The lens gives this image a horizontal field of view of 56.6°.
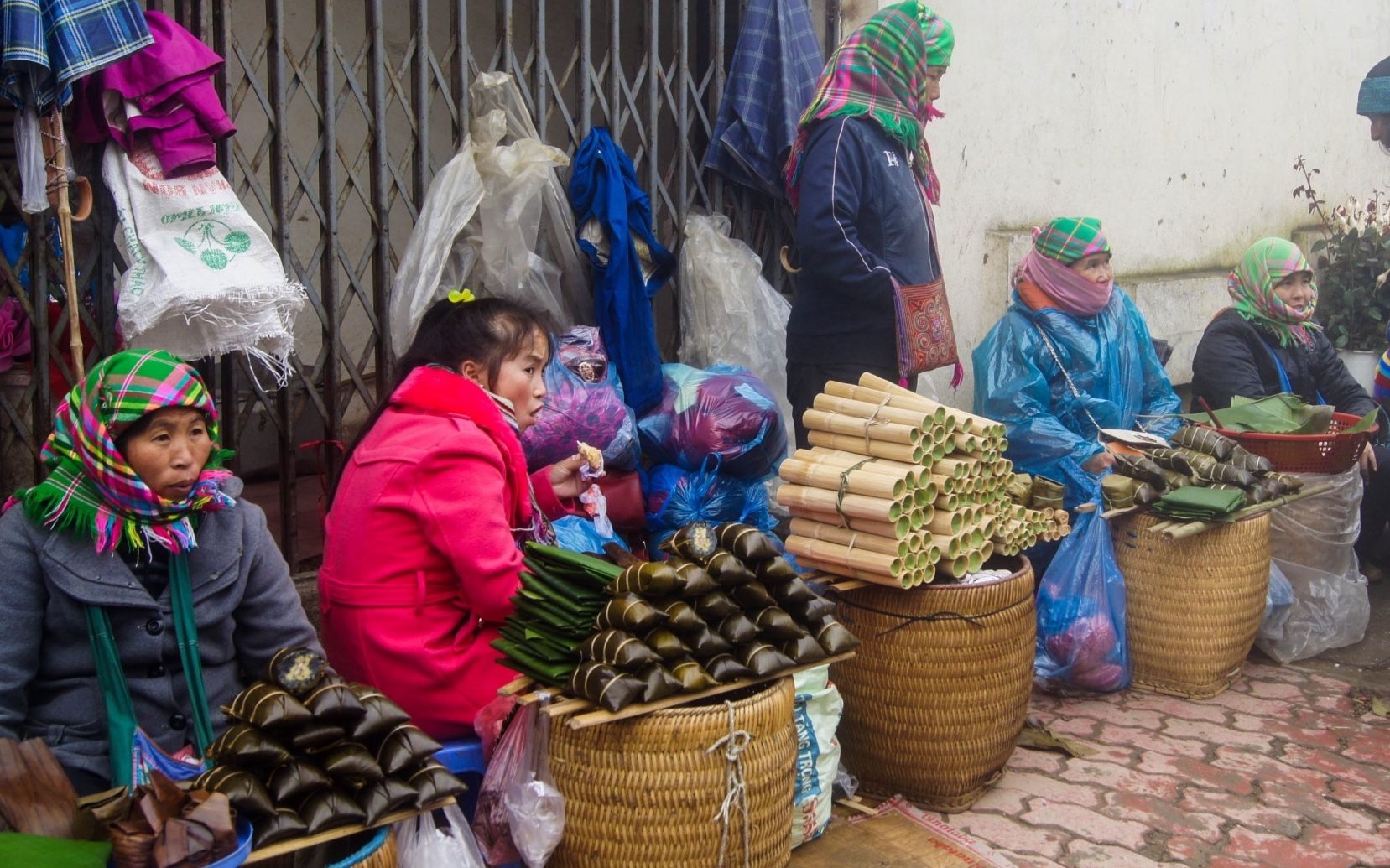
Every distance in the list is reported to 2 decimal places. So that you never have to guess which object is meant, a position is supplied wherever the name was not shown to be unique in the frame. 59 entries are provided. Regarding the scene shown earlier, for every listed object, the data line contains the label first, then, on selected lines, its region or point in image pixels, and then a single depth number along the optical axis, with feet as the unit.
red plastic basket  16.40
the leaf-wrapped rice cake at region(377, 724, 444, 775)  7.80
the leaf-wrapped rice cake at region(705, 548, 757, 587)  9.63
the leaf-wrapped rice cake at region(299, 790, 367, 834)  7.27
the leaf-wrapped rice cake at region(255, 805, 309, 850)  7.07
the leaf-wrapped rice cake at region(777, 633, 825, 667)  9.60
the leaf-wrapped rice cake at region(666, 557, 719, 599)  9.30
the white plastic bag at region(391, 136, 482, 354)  13.04
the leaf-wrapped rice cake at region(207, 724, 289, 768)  7.38
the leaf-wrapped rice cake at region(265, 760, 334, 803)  7.31
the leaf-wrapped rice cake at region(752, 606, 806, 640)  9.66
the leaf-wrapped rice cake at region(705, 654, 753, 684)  9.15
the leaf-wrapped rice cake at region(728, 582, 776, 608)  9.75
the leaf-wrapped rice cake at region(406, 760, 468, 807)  7.80
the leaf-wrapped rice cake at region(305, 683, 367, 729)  7.72
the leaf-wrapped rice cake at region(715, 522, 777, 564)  9.83
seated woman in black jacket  18.44
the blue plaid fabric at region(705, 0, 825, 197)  15.89
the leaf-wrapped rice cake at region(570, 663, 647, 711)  8.52
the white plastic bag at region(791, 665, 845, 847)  10.55
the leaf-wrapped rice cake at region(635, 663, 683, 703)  8.69
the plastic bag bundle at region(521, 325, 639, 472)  12.91
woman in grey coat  8.00
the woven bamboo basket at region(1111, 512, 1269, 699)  14.89
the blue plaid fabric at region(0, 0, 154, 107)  9.55
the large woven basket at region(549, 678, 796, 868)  8.87
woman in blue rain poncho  15.65
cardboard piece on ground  10.56
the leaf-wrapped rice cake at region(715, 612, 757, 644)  9.37
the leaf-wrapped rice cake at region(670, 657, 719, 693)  8.93
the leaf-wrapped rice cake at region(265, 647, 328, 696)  7.88
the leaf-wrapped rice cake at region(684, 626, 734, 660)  9.22
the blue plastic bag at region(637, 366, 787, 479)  13.60
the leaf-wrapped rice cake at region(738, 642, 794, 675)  9.27
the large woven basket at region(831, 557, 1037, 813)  11.67
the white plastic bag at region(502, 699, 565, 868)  8.96
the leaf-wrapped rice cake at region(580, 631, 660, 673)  8.72
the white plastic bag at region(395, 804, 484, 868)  8.05
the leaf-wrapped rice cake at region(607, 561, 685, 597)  9.07
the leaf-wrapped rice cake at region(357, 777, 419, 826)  7.50
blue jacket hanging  13.96
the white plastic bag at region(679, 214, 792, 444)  15.61
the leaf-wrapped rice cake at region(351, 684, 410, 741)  7.83
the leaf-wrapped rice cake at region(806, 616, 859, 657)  9.86
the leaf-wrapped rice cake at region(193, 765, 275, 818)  7.14
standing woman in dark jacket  14.19
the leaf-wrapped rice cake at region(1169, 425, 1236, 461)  15.49
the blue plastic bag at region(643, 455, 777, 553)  13.70
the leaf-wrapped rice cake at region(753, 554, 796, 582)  9.82
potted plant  24.52
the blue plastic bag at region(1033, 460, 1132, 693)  14.83
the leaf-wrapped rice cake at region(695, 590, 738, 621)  9.40
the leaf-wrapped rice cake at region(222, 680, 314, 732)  7.53
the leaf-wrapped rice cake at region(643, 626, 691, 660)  8.98
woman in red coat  9.32
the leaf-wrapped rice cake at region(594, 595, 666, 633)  8.89
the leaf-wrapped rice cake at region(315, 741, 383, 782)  7.56
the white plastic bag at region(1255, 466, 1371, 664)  16.71
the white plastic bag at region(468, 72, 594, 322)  13.85
